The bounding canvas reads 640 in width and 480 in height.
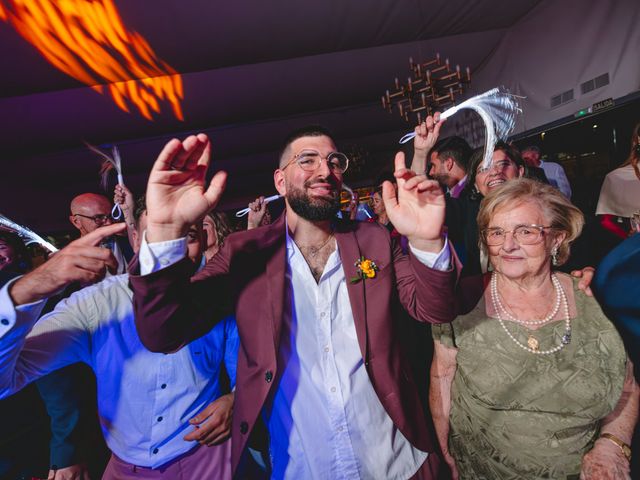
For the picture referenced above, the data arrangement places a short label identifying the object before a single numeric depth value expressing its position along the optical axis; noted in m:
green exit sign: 4.77
